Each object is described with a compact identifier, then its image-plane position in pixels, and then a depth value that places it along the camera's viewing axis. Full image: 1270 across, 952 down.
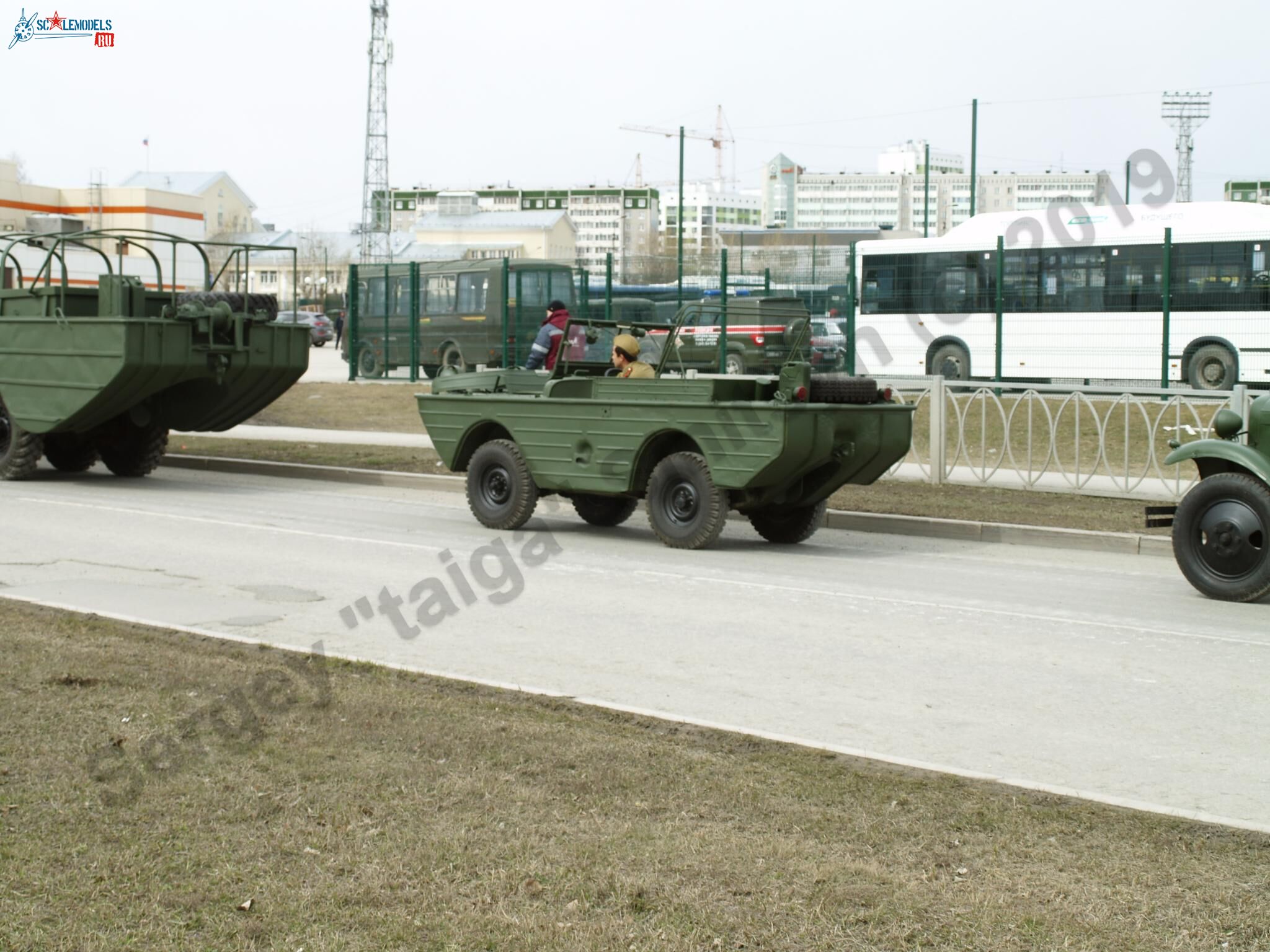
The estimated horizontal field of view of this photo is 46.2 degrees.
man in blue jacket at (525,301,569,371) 13.47
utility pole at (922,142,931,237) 38.22
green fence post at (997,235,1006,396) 23.92
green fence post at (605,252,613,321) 27.08
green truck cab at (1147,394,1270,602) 9.86
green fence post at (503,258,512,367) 28.95
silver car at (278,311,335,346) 63.06
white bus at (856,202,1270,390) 22.41
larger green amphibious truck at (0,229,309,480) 15.27
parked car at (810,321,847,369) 24.17
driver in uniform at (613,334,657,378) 12.68
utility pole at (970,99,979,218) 36.69
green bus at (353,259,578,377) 30.14
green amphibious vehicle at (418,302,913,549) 11.48
